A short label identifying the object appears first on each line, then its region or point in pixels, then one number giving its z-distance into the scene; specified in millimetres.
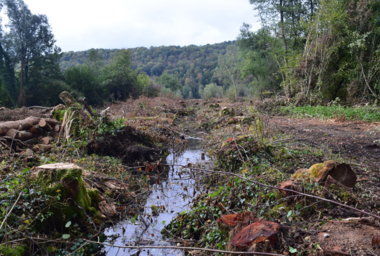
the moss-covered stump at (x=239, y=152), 5494
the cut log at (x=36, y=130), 7598
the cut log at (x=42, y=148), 6512
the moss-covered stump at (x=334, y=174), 3512
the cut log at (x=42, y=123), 7715
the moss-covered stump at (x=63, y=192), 3549
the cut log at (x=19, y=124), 7051
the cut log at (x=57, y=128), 7883
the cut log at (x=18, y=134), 6949
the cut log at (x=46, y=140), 7141
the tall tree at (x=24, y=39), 19141
